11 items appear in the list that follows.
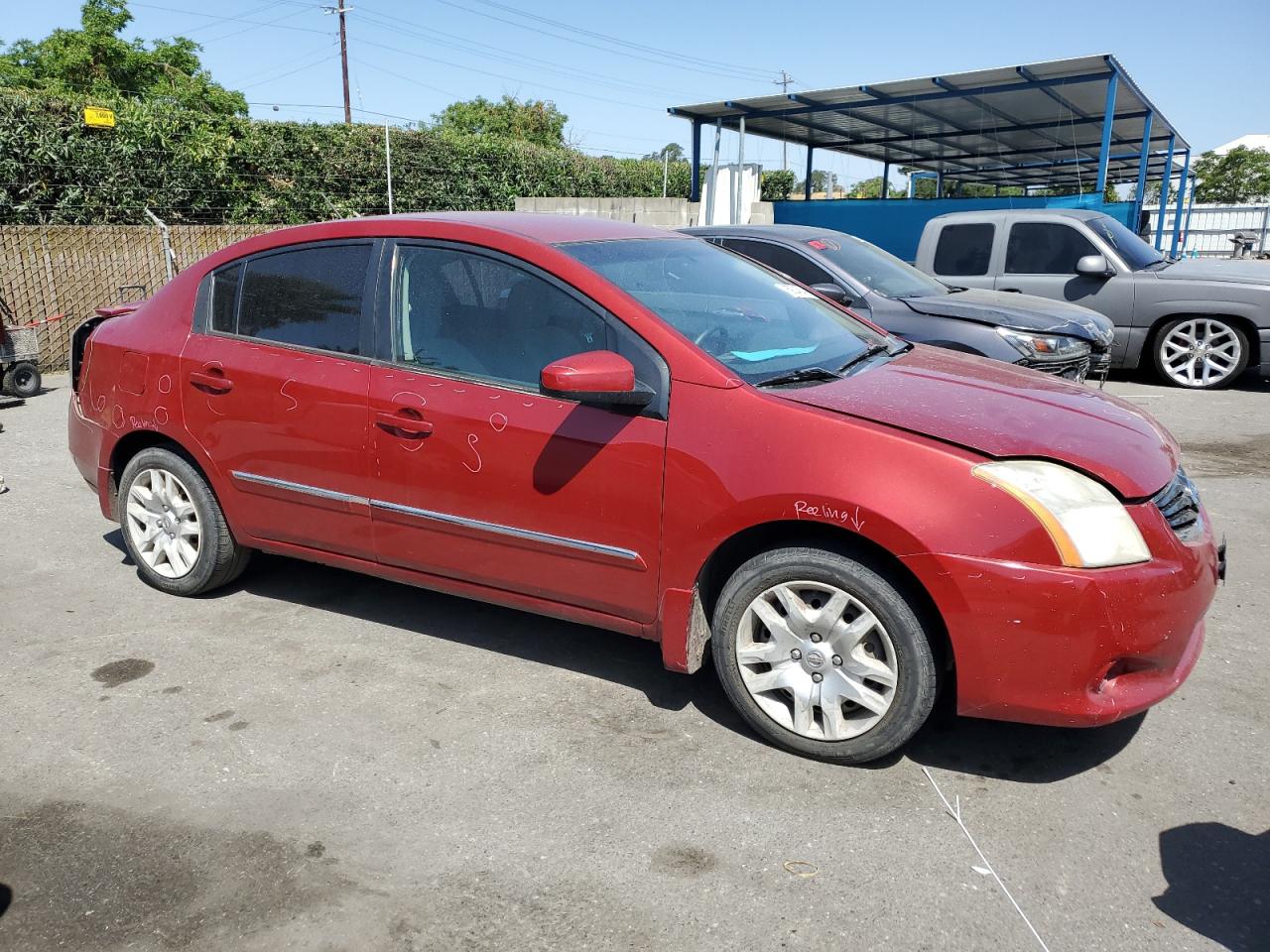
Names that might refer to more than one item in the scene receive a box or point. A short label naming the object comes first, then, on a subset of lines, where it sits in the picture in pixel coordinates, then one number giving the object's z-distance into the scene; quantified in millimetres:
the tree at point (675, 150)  69562
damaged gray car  7336
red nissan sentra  2916
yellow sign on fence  13391
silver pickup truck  9961
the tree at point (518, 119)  53562
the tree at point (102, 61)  41938
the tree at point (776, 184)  36625
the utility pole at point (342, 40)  39031
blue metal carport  16219
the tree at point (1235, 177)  41916
